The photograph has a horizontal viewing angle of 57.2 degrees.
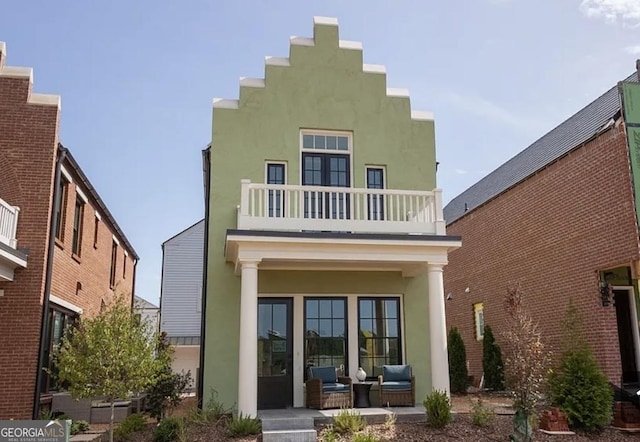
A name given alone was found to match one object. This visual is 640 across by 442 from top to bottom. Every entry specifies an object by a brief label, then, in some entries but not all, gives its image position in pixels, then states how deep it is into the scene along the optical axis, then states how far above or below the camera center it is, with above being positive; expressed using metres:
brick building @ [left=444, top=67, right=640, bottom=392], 12.73 +2.66
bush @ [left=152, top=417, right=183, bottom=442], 10.40 -1.43
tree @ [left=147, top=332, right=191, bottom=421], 12.33 -0.88
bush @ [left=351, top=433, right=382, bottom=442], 9.29 -1.42
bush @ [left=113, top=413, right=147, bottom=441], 10.96 -1.46
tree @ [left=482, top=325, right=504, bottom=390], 16.84 -0.44
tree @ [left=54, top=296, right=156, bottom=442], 10.36 -0.20
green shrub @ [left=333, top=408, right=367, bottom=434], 10.40 -1.32
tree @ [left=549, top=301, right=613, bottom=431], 11.11 -0.85
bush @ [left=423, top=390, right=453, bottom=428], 10.72 -1.14
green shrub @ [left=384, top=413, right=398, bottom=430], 10.77 -1.33
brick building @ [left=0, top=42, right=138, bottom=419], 11.80 +2.35
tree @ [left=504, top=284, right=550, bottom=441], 10.02 -0.40
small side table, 12.45 -0.99
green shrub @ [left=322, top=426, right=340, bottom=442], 9.88 -1.47
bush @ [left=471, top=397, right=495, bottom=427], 10.98 -1.27
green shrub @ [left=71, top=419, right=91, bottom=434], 12.12 -1.59
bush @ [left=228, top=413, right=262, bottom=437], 10.44 -1.37
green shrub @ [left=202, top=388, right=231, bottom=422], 11.86 -1.24
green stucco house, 12.08 +2.43
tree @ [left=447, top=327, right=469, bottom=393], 17.38 -0.48
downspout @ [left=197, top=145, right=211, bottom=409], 13.12 +1.46
